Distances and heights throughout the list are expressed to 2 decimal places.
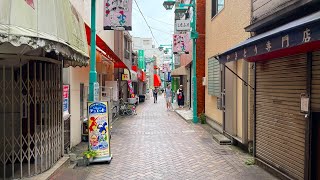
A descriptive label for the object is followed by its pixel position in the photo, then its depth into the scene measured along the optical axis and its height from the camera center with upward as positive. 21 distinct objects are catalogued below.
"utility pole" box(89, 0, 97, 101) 6.86 +0.84
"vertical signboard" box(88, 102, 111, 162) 6.56 -1.15
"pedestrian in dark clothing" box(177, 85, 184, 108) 21.19 -0.99
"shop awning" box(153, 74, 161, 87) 38.99 +0.86
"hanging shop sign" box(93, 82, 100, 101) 6.83 -0.11
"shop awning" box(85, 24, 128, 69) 9.23 +1.51
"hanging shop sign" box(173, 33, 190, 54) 17.74 +3.04
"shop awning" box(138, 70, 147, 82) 30.88 +1.41
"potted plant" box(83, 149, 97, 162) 6.38 -1.74
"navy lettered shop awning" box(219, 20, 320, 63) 3.07 +0.68
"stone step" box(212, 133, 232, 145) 8.50 -1.83
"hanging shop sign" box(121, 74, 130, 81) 19.22 +0.72
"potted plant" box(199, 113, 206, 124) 13.18 -1.70
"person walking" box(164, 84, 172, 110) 21.64 -0.97
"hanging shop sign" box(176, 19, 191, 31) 14.40 +3.47
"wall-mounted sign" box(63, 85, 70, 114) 7.23 -0.35
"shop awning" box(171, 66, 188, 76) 21.20 +1.37
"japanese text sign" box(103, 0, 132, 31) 8.32 +2.37
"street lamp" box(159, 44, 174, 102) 34.83 +5.45
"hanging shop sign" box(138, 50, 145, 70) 35.86 +4.11
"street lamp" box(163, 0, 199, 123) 13.33 +2.40
